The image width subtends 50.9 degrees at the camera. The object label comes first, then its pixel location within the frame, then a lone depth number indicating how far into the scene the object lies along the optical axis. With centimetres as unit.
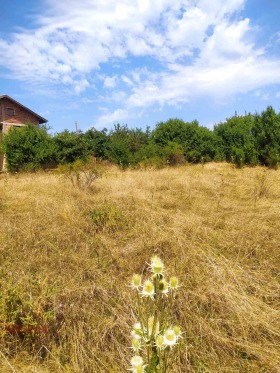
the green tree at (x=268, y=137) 1320
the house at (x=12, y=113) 2455
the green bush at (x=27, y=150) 1422
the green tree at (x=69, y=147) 1497
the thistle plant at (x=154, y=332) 112
